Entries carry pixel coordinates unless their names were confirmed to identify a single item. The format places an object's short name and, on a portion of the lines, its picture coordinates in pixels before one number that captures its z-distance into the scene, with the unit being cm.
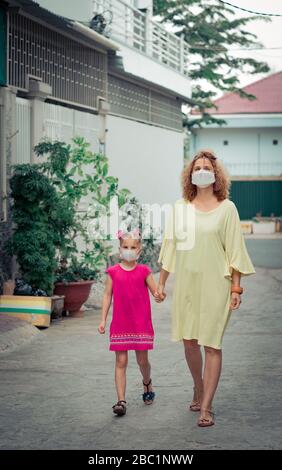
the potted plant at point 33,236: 1253
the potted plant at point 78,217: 1348
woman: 734
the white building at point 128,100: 1609
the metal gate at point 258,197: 4353
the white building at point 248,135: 4756
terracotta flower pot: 1355
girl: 776
